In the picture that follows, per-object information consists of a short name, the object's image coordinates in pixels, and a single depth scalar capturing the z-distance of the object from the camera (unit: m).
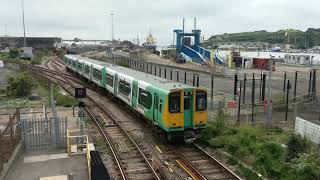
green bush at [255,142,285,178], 14.51
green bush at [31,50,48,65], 75.91
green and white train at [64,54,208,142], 18.58
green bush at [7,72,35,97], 34.22
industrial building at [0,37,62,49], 150.95
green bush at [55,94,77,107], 30.36
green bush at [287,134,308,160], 15.95
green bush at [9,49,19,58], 90.04
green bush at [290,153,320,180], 13.39
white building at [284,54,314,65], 83.89
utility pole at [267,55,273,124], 21.02
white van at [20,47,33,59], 87.04
